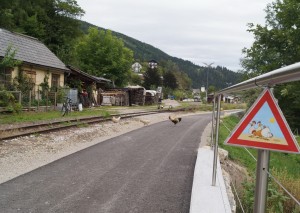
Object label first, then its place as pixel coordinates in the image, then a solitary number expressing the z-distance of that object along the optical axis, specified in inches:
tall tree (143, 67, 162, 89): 2469.4
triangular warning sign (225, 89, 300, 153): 70.5
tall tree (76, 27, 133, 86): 1936.9
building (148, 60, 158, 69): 4748.2
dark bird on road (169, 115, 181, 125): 659.1
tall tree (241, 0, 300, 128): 832.0
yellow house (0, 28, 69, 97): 722.8
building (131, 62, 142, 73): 4477.1
